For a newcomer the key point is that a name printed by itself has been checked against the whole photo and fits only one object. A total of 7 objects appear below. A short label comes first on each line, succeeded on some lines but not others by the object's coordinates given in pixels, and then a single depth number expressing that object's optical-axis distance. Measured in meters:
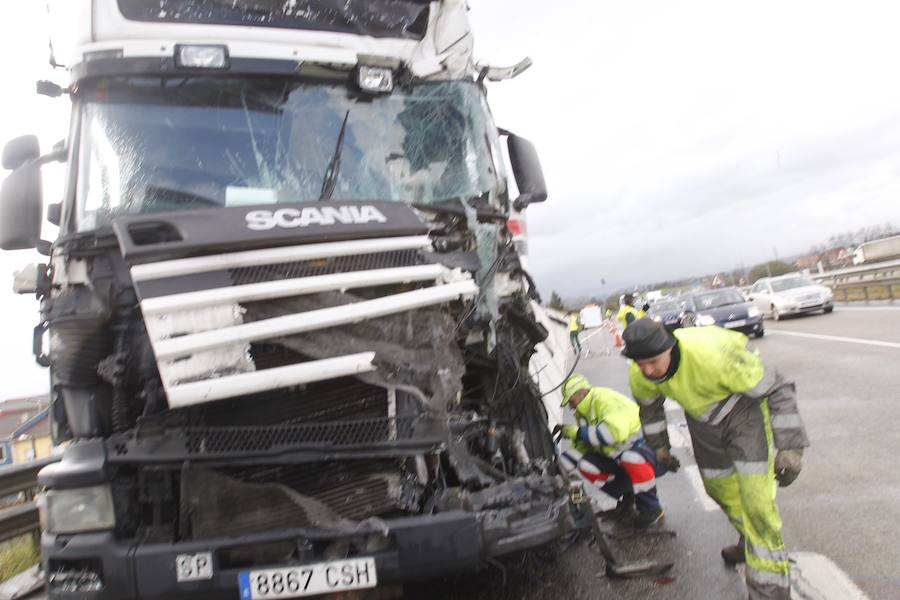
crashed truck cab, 2.66
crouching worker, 4.26
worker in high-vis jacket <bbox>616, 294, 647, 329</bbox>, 11.19
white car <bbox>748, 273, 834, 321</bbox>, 19.08
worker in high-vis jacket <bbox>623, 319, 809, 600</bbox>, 3.07
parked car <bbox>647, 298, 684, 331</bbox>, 15.03
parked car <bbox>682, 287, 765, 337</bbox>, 14.88
